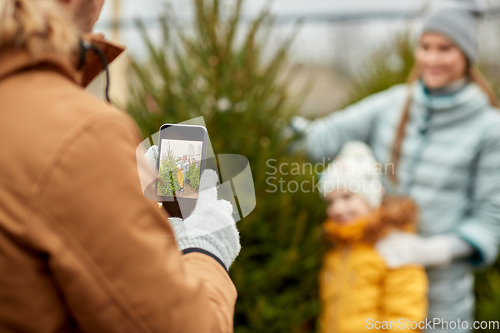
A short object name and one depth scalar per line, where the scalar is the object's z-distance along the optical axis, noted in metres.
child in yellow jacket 1.85
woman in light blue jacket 1.95
